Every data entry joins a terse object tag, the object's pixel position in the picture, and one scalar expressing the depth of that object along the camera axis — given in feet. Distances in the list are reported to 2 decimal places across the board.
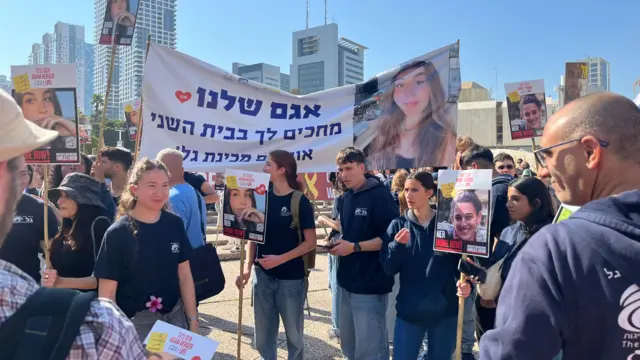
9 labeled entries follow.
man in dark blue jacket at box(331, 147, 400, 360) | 12.31
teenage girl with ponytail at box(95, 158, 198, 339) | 9.17
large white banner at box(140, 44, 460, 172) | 14.76
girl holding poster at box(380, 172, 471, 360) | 11.25
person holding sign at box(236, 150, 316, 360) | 12.78
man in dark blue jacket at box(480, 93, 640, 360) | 4.00
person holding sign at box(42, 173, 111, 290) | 11.10
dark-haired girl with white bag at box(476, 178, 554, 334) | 10.36
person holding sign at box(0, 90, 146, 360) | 3.05
